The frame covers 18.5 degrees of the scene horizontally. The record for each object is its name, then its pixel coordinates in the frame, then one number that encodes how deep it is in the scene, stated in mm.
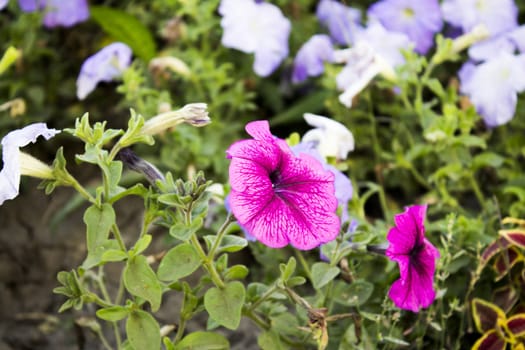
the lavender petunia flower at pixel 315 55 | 942
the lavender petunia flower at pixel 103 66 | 903
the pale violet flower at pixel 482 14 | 946
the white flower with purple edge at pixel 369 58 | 870
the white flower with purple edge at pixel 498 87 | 883
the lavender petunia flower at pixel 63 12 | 987
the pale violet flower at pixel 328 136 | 812
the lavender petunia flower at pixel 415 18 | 972
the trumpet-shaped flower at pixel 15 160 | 695
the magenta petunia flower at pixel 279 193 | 703
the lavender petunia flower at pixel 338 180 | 794
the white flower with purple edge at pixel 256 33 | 944
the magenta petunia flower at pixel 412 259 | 730
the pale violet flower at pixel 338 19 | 978
